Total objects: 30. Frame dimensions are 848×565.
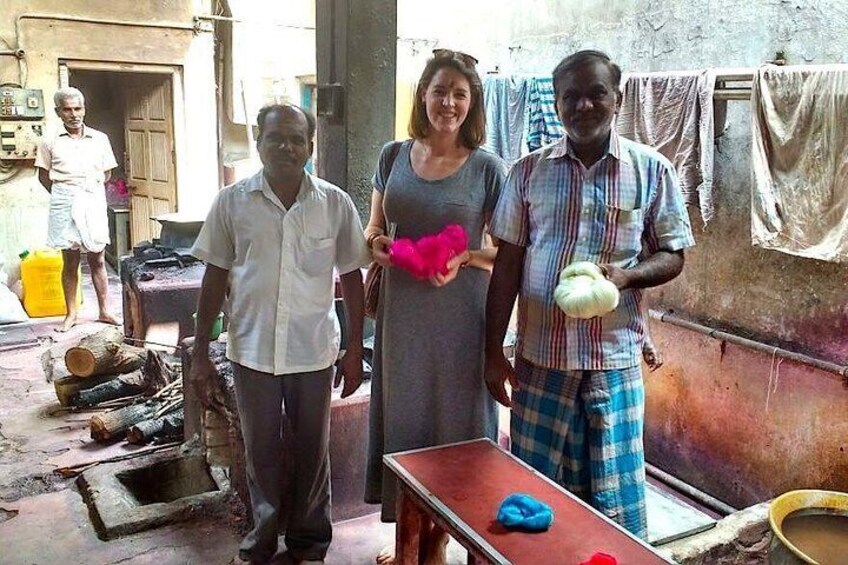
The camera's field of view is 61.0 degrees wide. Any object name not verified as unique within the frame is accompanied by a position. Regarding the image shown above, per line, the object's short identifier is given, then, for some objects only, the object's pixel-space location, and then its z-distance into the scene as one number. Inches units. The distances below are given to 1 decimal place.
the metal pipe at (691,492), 197.6
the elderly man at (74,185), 277.1
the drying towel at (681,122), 180.5
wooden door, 384.8
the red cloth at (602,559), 72.4
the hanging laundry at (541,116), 233.5
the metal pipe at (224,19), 362.3
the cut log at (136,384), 219.1
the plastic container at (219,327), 197.1
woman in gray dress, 111.3
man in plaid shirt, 95.5
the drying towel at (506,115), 244.7
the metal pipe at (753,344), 168.1
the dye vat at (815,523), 104.3
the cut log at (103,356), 221.0
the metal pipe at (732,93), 171.9
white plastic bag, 299.6
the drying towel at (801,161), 154.8
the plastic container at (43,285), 314.5
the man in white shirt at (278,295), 115.7
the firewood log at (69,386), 218.4
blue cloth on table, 81.1
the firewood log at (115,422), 192.7
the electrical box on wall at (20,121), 320.2
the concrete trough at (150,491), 149.4
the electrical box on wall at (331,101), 159.5
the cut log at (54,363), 240.8
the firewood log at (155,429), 191.9
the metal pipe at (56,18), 323.6
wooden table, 77.7
